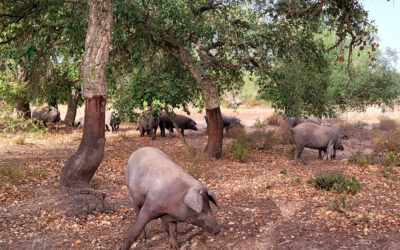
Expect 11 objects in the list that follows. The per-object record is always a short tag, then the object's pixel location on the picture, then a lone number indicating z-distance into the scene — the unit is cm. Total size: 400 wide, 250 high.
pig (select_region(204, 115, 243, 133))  2139
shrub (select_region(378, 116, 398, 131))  2321
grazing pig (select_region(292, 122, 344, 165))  1291
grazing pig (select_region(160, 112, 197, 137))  2086
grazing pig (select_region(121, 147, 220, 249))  501
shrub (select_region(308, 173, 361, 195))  865
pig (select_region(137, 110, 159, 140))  1962
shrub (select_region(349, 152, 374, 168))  1145
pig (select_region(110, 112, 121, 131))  2363
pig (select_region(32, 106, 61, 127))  2386
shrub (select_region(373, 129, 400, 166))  1155
